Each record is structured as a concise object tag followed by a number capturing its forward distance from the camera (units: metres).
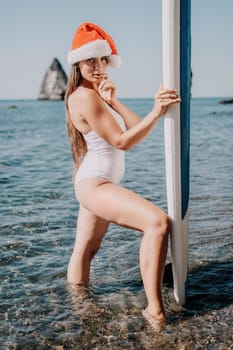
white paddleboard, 3.77
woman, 3.84
